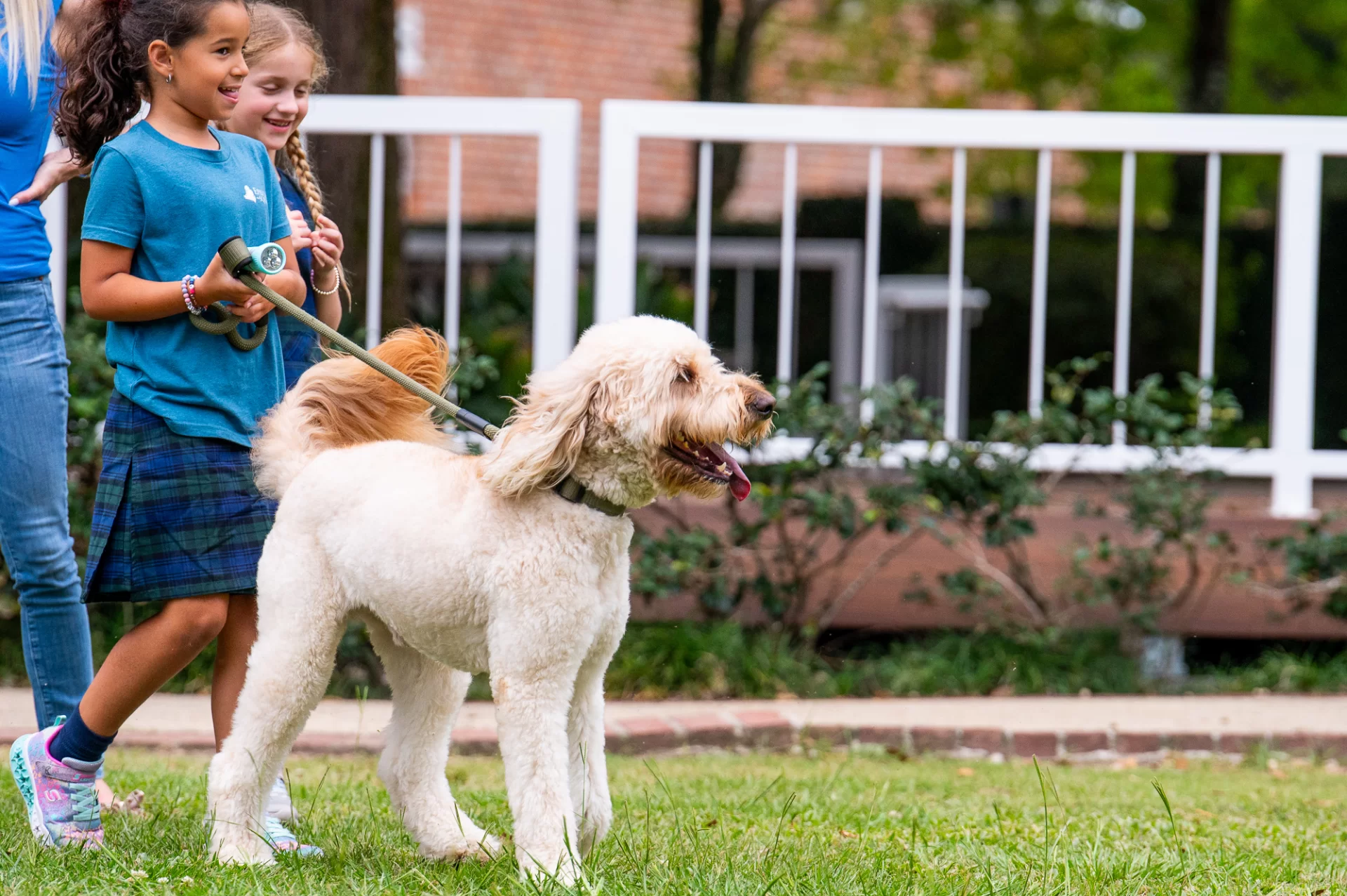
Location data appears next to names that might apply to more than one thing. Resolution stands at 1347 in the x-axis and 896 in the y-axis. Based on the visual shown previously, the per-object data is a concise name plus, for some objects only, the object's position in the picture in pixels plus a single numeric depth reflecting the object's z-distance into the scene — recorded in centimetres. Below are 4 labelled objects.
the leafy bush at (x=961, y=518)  1219
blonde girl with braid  745
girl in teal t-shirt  649
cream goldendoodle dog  580
